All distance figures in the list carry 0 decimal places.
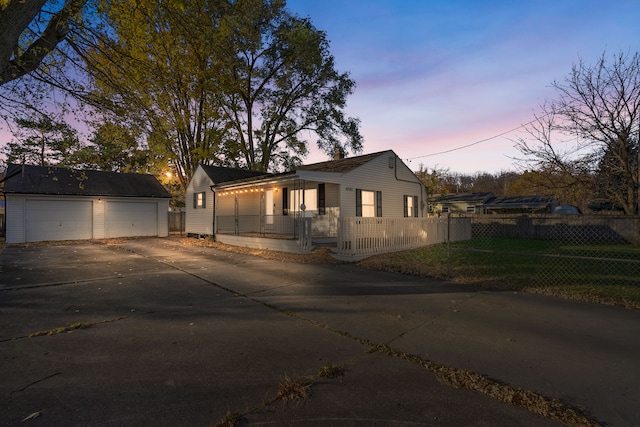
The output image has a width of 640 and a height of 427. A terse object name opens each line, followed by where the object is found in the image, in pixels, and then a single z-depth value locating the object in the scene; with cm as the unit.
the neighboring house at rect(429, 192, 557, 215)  3353
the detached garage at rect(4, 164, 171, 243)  1728
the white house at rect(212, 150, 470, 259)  1127
